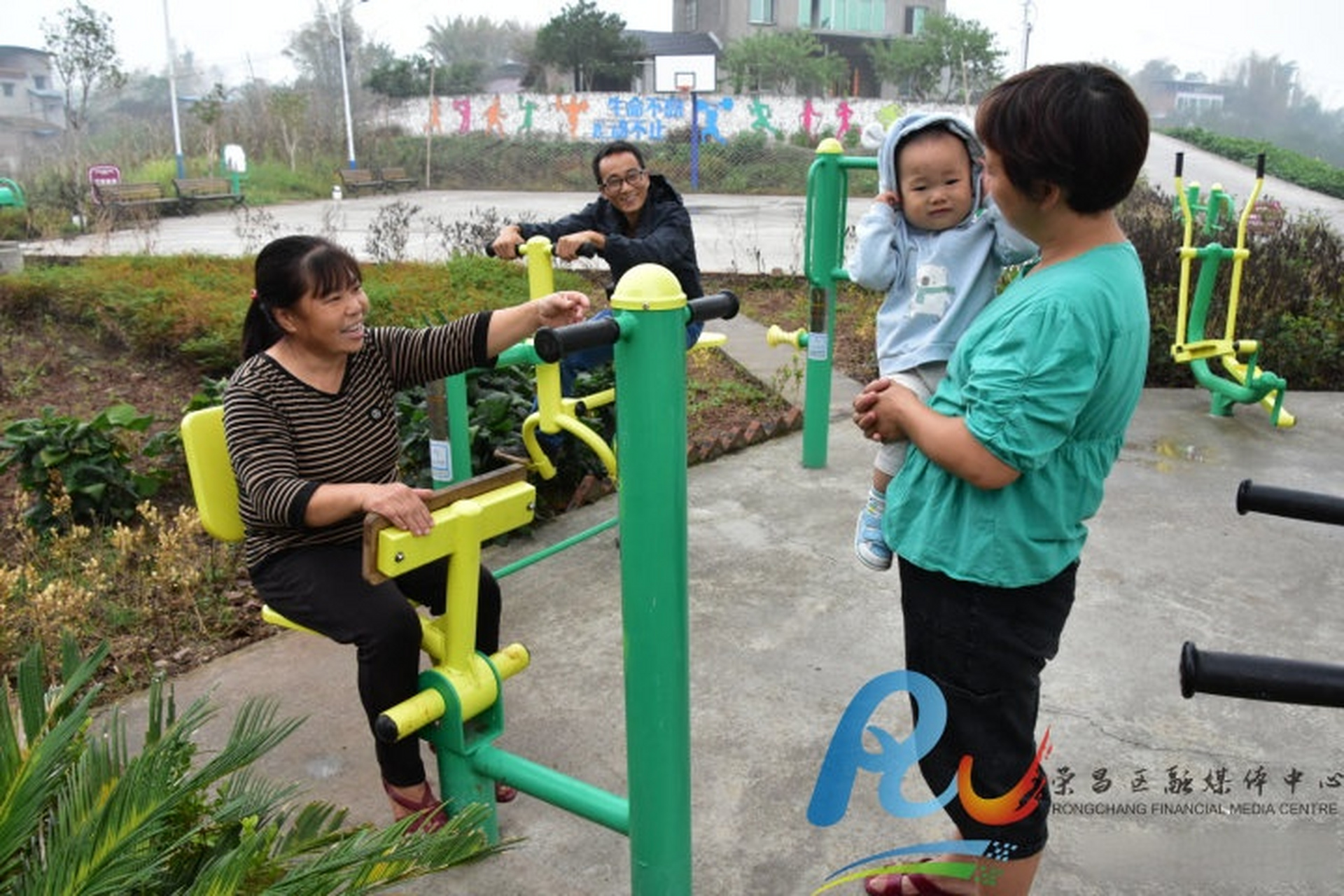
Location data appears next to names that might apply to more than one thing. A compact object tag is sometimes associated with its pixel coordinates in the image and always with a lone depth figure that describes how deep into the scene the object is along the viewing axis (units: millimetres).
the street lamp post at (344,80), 22719
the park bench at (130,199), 15961
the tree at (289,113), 23406
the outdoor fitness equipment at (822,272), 3801
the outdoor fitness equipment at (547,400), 2814
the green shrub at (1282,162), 18891
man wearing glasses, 3188
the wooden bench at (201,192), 17906
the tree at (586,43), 30531
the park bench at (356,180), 21422
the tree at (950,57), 34594
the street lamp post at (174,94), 19469
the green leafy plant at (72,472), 3617
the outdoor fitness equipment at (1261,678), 833
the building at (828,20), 42562
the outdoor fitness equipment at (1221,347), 4680
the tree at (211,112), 22359
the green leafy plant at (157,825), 1242
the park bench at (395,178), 22381
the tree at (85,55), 22750
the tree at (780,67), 32719
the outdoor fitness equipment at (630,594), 1460
